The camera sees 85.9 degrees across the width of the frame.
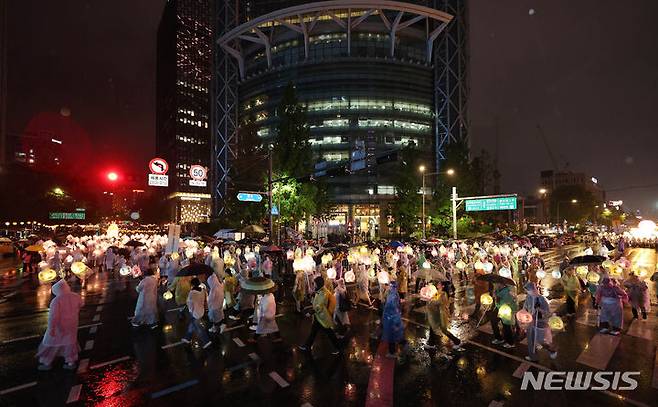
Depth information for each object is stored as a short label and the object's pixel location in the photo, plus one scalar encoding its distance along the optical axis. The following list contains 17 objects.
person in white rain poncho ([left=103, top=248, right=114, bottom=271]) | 20.68
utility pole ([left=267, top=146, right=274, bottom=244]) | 19.20
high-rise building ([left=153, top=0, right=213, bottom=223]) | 105.75
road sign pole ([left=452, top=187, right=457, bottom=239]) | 27.80
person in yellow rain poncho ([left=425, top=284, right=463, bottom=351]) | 8.16
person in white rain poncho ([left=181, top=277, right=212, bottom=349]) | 8.46
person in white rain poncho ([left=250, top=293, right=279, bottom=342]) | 8.91
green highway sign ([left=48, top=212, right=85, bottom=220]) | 36.81
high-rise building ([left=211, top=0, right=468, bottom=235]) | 54.66
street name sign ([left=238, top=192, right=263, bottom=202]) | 20.22
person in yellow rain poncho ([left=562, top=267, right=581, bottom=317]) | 10.91
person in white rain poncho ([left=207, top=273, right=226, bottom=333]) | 9.56
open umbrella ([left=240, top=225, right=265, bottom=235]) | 23.55
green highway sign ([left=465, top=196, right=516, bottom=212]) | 26.52
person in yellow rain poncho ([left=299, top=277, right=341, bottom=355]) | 8.05
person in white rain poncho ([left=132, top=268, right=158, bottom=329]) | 10.20
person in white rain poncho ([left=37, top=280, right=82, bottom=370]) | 7.47
